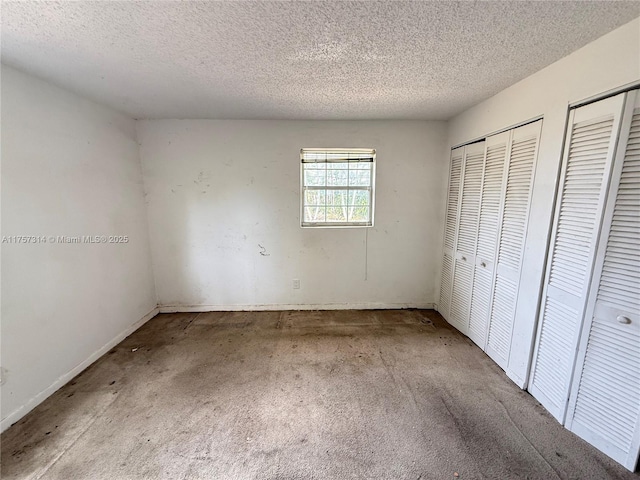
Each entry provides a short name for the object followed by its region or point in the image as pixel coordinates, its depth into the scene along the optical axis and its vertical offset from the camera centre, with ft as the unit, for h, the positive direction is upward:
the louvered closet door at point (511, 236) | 6.05 -0.81
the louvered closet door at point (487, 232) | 6.97 -0.82
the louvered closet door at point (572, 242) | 4.51 -0.71
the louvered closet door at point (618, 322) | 4.15 -1.98
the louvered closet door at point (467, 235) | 7.91 -1.01
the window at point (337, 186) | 9.88 +0.61
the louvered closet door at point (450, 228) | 8.94 -0.90
